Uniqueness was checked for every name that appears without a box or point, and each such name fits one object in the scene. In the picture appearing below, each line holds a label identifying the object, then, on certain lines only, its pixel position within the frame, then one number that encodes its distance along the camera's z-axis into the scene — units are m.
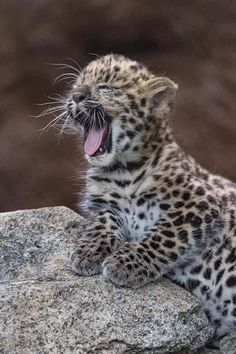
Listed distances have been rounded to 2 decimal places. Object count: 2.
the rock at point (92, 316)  10.27
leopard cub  11.41
